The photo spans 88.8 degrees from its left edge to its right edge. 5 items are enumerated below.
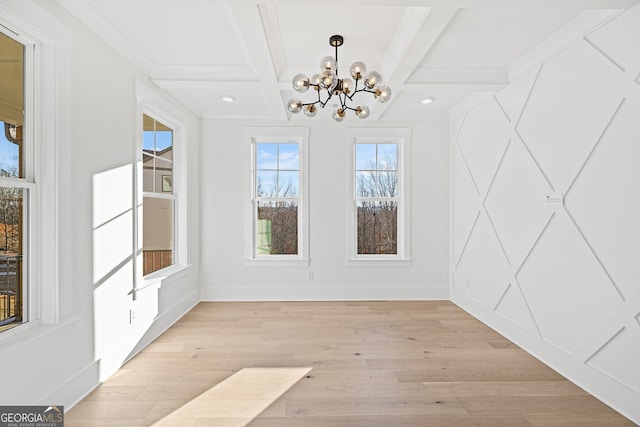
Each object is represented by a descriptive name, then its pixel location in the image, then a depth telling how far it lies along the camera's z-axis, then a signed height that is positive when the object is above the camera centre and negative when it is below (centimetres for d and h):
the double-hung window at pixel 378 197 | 459 +24
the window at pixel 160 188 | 294 +28
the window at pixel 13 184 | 173 +16
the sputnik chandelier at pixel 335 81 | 236 +99
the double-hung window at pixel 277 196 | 460 +25
